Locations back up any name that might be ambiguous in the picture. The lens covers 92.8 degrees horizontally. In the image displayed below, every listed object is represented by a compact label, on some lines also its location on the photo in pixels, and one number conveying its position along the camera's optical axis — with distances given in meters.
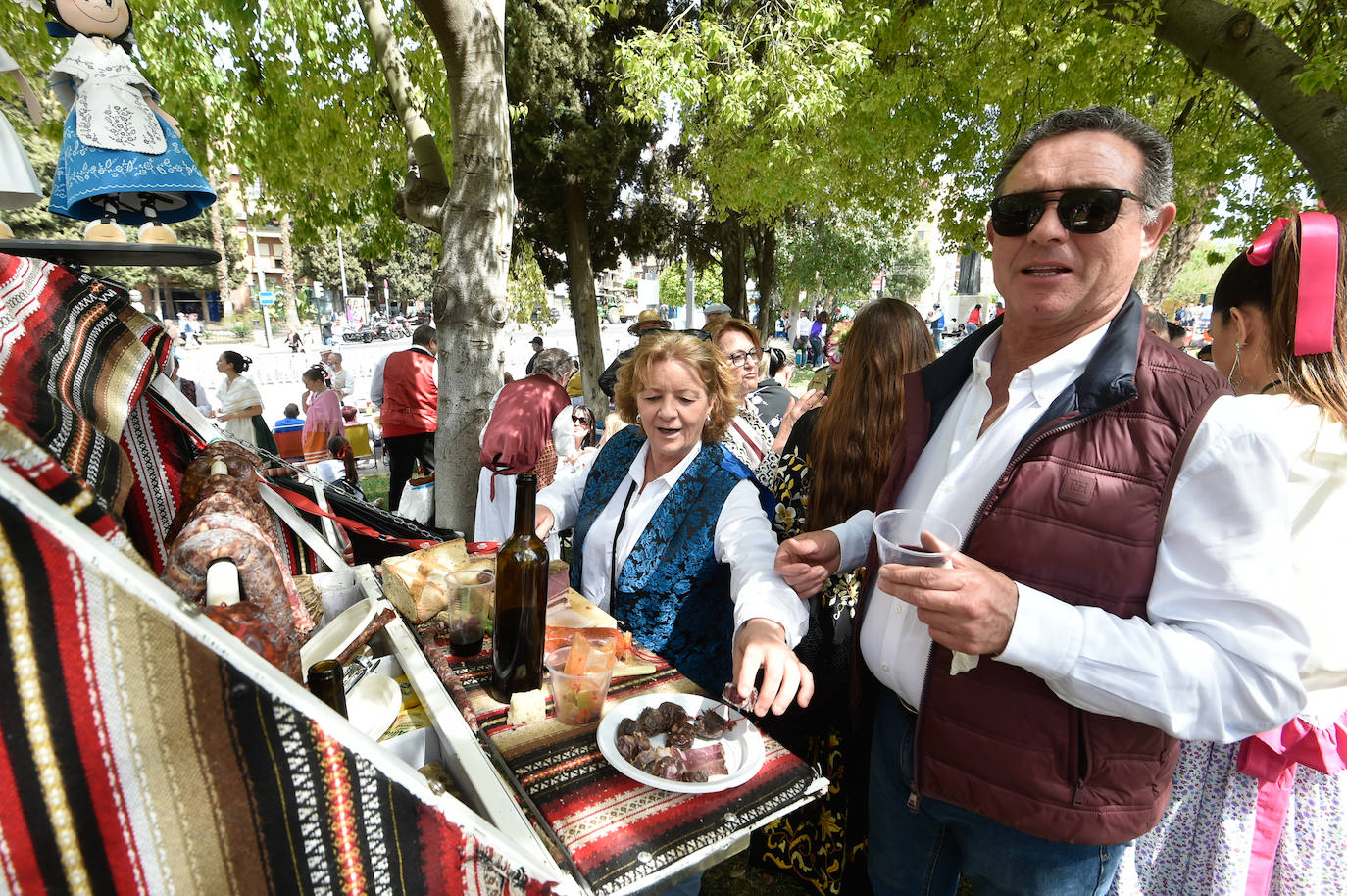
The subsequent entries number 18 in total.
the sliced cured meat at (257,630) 0.91
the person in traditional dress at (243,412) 7.30
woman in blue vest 2.32
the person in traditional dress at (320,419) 8.08
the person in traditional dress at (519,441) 4.64
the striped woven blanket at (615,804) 1.18
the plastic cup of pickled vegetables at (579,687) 1.55
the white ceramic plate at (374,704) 1.45
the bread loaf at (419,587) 1.95
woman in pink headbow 1.74
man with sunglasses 1.22
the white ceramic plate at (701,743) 1.34
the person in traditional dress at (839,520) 2.43
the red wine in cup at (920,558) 1.26
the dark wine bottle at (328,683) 1.35
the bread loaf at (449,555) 2.05
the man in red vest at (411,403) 7.47
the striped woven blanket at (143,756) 0.60
